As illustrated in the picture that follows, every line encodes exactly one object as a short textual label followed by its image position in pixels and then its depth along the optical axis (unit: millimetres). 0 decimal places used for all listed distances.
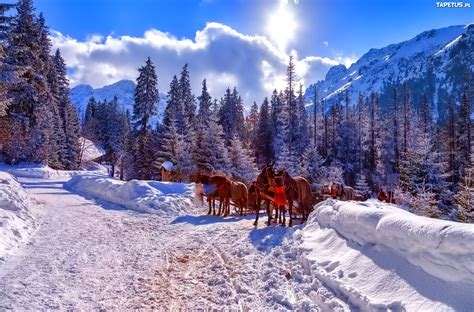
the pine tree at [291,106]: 55844
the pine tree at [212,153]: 36844
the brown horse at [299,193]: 11750
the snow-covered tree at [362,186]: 46425
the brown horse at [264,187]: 11852
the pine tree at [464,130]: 49906
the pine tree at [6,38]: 24550
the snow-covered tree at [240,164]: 37594
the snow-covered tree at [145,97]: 50041
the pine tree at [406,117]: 61594
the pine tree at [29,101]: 34594
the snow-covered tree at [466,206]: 20281
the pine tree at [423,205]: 22766
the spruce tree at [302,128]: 57934
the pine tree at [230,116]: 63481
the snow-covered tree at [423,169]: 34875
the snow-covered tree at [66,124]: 50688
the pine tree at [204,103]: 64312
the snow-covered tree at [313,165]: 47062
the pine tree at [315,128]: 69300
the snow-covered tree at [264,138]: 61375
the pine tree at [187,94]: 60750
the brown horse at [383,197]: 27811
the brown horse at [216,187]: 15750
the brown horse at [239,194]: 16203
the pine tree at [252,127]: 64250
